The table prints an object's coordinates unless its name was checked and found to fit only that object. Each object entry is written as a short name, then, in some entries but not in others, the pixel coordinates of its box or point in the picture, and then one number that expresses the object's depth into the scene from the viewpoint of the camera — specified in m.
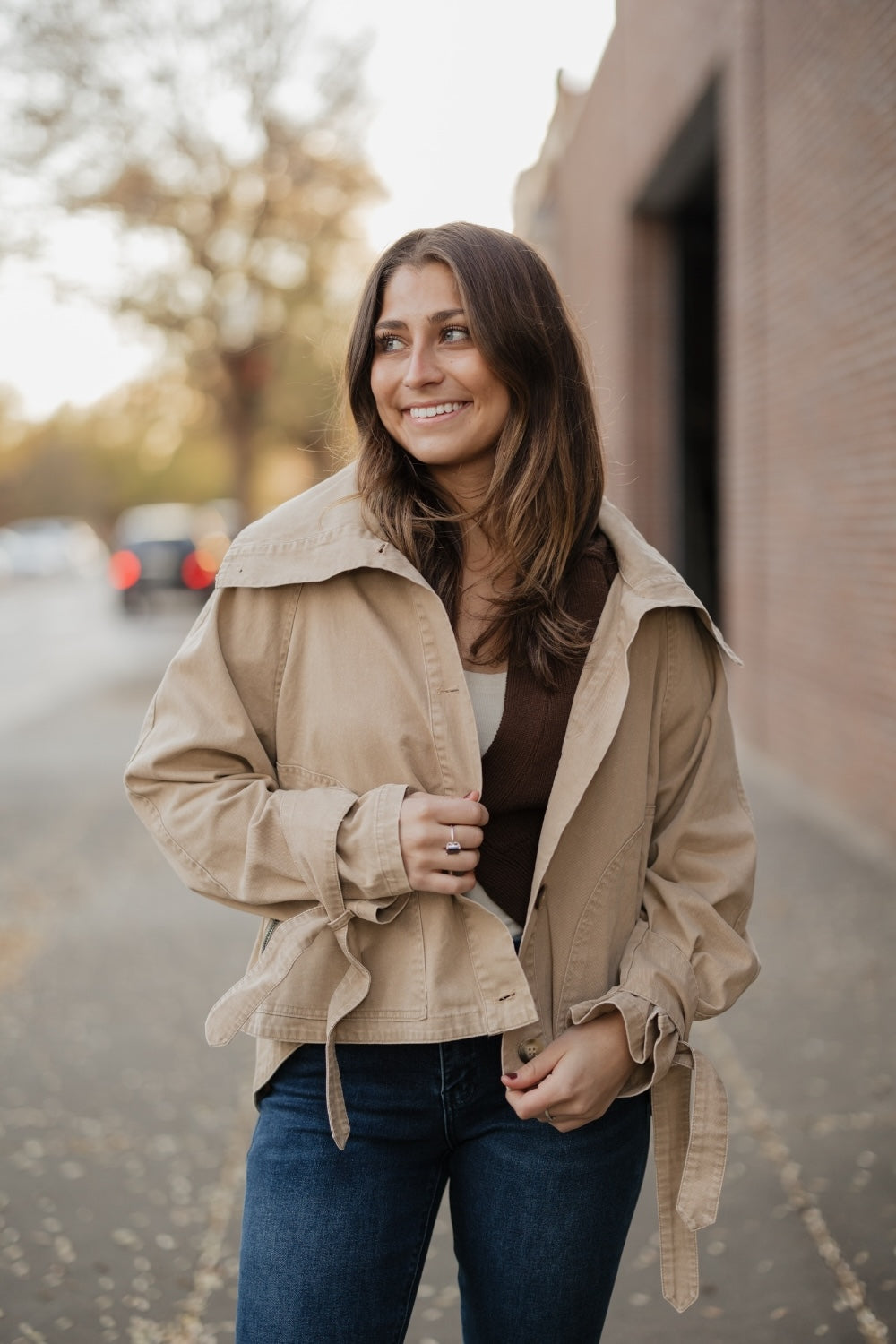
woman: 1.76
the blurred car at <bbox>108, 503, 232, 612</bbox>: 21.80
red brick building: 6.79
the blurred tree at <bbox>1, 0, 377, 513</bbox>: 14.46
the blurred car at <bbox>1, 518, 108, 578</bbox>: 46.06
